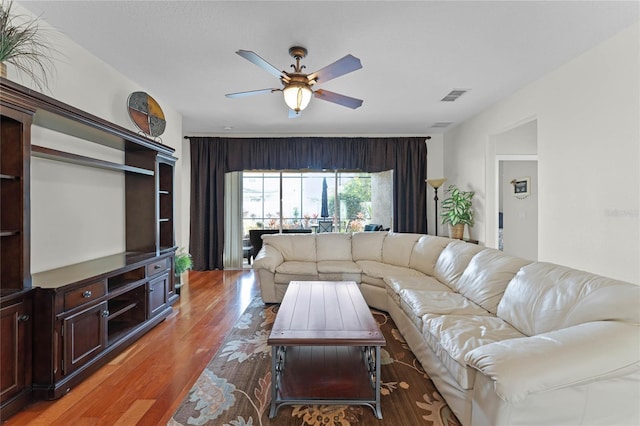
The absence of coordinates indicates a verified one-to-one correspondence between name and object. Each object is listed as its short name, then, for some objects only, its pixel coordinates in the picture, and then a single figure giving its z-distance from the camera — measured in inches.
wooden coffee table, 74.1
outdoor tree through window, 250.5
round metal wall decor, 138.5
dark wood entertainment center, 74.4
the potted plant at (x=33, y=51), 87.7
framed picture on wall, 218.4
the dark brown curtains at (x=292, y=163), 237.9
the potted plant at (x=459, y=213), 199.6
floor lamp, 223.3
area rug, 72.9
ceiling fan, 90.0
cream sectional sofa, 53.3
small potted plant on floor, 166.1
